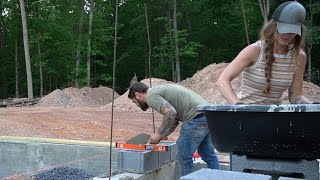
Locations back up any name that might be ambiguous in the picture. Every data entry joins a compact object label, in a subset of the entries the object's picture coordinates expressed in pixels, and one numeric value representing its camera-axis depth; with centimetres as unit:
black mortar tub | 162
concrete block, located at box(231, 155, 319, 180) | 180
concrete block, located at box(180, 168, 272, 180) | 148
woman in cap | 194
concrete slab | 539
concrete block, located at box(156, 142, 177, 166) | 430
